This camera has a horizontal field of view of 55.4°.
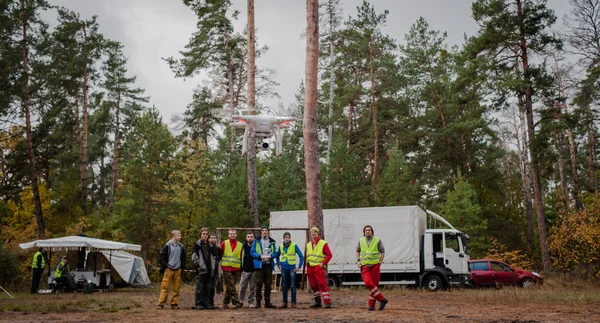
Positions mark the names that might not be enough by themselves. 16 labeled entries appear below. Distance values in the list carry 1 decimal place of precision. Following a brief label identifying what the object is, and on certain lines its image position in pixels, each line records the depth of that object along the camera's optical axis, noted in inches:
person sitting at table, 827.4
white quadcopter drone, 559.2
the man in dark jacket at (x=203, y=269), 476.1
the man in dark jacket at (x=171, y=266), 487.2
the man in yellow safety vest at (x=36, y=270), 810.2
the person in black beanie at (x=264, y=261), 486.9
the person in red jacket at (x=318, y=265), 469.1
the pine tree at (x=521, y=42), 991.0
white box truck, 763.4
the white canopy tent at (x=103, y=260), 833.5
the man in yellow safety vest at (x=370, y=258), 440.8
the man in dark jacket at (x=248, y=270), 490.9
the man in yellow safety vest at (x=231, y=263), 488.4
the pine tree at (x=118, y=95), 1662.2
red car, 871.6
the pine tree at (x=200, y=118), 1528.1
